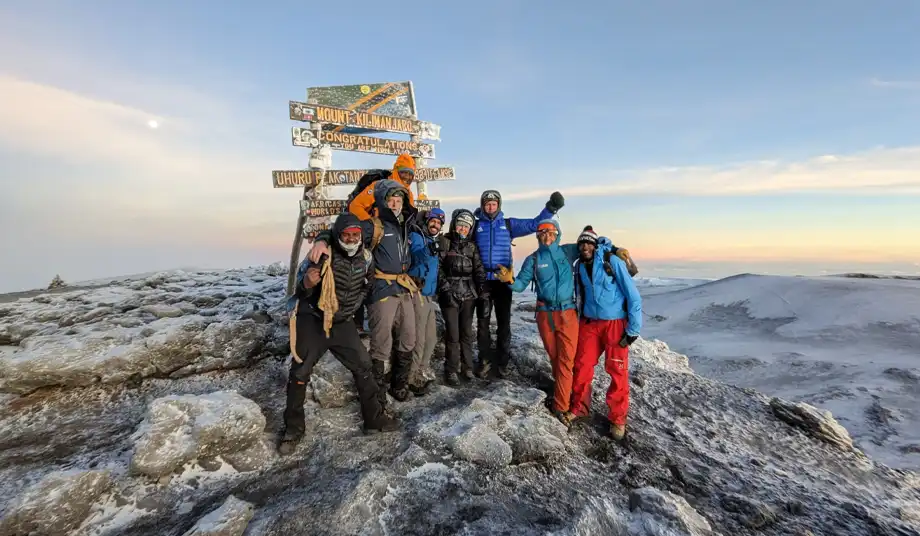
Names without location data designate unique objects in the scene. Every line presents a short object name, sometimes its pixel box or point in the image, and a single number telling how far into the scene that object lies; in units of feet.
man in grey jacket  18.61
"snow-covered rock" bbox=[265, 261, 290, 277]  48.72
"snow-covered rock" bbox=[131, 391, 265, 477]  13.88
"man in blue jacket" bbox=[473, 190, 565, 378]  22.15
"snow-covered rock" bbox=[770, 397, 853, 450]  22.31
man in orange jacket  20.40
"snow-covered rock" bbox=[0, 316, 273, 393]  18.29
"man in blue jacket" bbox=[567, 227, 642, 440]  18.75
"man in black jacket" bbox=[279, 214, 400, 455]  16.06
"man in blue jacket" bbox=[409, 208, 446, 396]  20.54
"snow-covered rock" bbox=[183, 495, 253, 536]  11.18
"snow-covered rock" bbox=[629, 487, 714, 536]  12.32
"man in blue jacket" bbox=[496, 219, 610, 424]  19.40
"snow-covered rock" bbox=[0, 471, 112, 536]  11.48
